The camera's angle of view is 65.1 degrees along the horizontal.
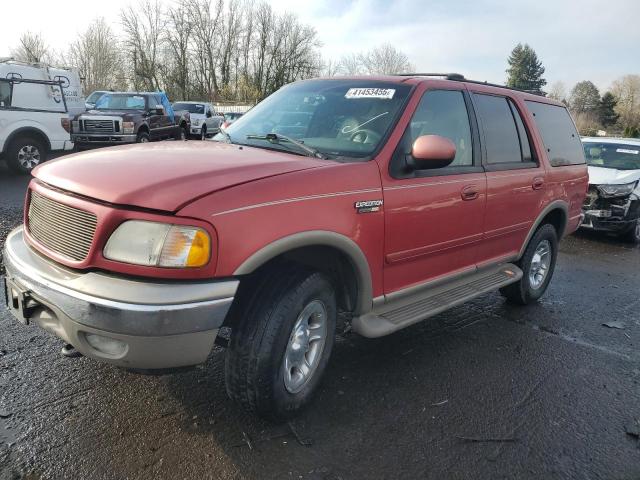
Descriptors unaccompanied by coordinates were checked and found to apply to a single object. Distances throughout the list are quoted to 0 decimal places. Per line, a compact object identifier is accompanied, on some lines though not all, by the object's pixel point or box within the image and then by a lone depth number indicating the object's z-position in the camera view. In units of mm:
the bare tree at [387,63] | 60125
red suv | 2225
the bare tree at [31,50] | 47625
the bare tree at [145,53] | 49562
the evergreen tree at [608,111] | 57938
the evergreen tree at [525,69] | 69062
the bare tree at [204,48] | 52719
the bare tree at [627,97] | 59075
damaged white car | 8383
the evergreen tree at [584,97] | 63594
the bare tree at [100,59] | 49531
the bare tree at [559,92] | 67750
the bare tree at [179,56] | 50906
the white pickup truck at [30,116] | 10789
